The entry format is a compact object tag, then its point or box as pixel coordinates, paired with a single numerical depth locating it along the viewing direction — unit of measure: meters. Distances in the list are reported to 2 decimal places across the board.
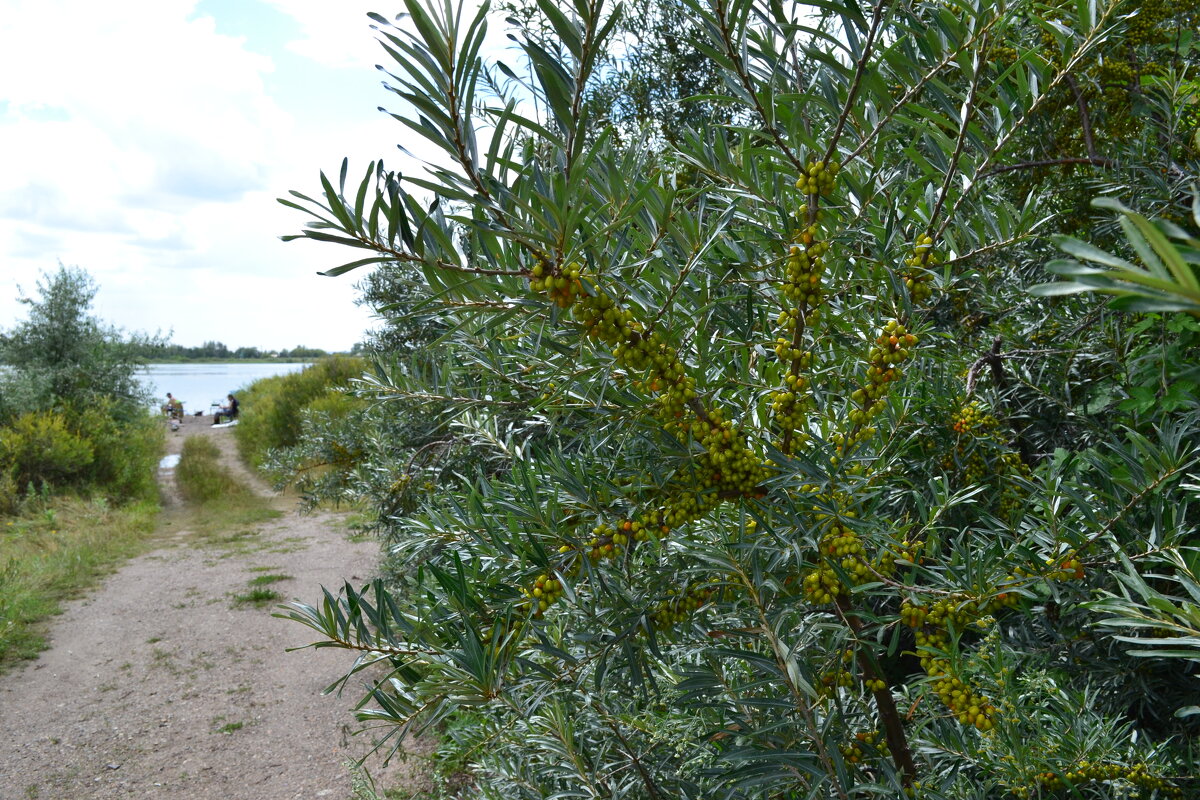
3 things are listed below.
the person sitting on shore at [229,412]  22.73
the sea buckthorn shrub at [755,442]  0.83
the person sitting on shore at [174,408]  22.50
